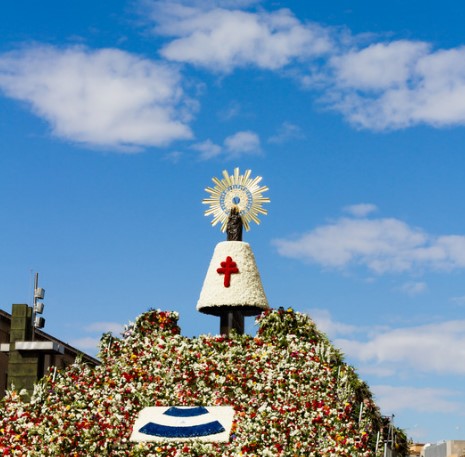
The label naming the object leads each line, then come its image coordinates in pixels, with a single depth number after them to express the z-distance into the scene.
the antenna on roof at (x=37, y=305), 32.34
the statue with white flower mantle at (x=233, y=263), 35.09
